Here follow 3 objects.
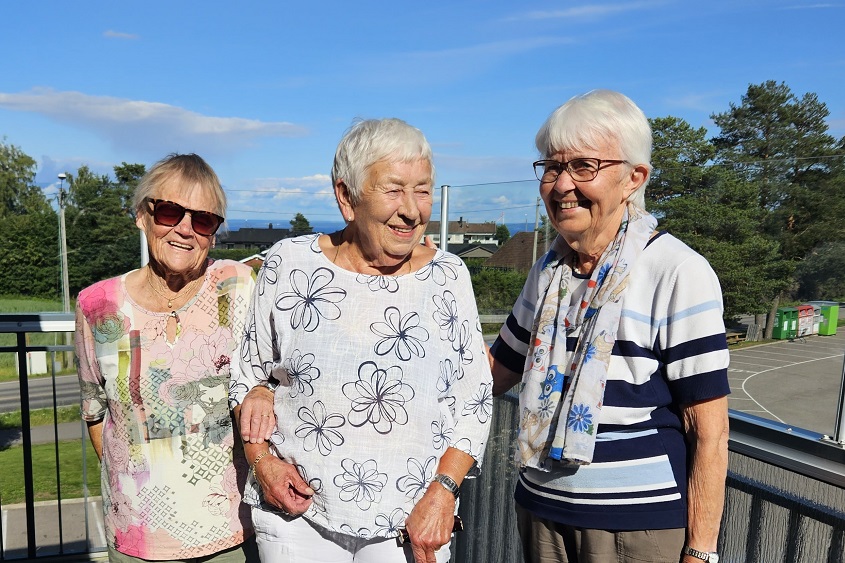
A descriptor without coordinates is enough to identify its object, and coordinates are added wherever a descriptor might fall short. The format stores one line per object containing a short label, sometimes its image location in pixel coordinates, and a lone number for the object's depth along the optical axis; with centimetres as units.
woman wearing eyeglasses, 142
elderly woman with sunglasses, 178
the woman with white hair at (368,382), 156
